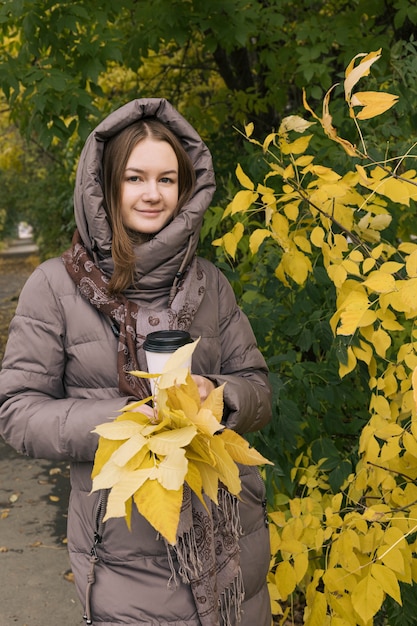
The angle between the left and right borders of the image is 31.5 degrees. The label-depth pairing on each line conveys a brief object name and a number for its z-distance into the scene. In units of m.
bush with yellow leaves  1.79
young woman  1.72
